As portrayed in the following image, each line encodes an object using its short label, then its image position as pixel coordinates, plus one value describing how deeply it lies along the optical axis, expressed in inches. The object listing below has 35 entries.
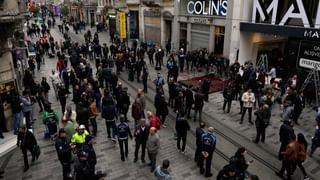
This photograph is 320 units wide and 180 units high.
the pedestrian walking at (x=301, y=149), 315.8
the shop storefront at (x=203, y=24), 859.1
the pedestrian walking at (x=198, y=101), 480.1
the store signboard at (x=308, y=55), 624.2
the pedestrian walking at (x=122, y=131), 353.4
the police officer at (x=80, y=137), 337.4
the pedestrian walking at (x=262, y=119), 400.8
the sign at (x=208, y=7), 837.4
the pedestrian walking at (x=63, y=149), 317.7
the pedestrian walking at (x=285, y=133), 347.6
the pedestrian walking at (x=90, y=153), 301.6
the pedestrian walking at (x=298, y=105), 472.1
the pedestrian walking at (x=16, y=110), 457.7
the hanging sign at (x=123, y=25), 1108.5
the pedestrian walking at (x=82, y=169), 269.0
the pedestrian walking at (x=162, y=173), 270.0
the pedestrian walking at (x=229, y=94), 519.7
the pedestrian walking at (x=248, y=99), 471.1
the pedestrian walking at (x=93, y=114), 431.8
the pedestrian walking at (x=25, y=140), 350.6
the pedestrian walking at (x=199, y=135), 329.4
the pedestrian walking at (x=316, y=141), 379.6
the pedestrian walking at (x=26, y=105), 468.4
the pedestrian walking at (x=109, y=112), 406.9
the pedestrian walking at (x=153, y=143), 330.6
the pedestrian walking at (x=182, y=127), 370.0
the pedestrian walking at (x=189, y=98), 491.8
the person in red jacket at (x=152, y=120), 382.6
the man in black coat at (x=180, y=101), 468.4
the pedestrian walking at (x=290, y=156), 314.5
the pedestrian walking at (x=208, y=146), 319.9
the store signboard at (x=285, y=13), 625.3
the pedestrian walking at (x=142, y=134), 348.5
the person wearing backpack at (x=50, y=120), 412.2
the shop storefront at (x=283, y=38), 629.0
